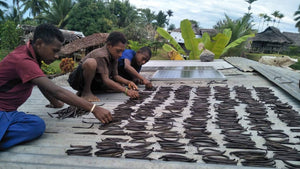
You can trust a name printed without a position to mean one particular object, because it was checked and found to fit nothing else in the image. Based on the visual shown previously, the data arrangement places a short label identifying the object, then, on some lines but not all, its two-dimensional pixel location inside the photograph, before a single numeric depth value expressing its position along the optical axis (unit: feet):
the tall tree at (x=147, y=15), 123.66
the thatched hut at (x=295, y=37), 119.34
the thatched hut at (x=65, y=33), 63.72
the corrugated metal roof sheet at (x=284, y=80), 12.78
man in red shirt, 6.93
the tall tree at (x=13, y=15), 107.45
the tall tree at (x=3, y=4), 98.75
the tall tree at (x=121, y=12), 105.60
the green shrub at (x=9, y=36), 50.20
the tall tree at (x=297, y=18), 135.15
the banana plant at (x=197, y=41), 38.32
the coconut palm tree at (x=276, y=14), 211.20
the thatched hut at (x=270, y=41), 103.30
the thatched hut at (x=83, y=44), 57.31
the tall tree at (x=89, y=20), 86.12
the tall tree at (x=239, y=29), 51.13
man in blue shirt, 15.12
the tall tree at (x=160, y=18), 139.87
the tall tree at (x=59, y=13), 94.63
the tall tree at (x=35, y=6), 109.90
